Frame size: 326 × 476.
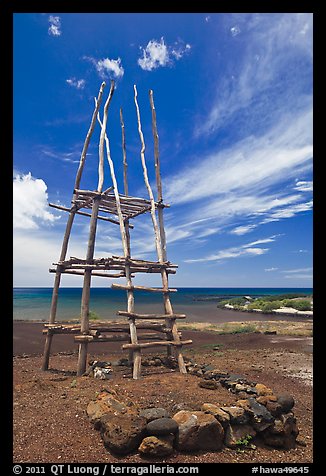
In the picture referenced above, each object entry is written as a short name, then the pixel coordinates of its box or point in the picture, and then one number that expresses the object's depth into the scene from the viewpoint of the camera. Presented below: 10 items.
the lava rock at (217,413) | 5.51
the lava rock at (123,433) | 4.93
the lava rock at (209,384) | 7.58
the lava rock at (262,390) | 6.69
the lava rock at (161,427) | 5.07
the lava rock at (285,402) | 6.09
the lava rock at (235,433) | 5.36
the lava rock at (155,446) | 4.89
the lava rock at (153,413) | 5.39
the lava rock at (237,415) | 5.60
